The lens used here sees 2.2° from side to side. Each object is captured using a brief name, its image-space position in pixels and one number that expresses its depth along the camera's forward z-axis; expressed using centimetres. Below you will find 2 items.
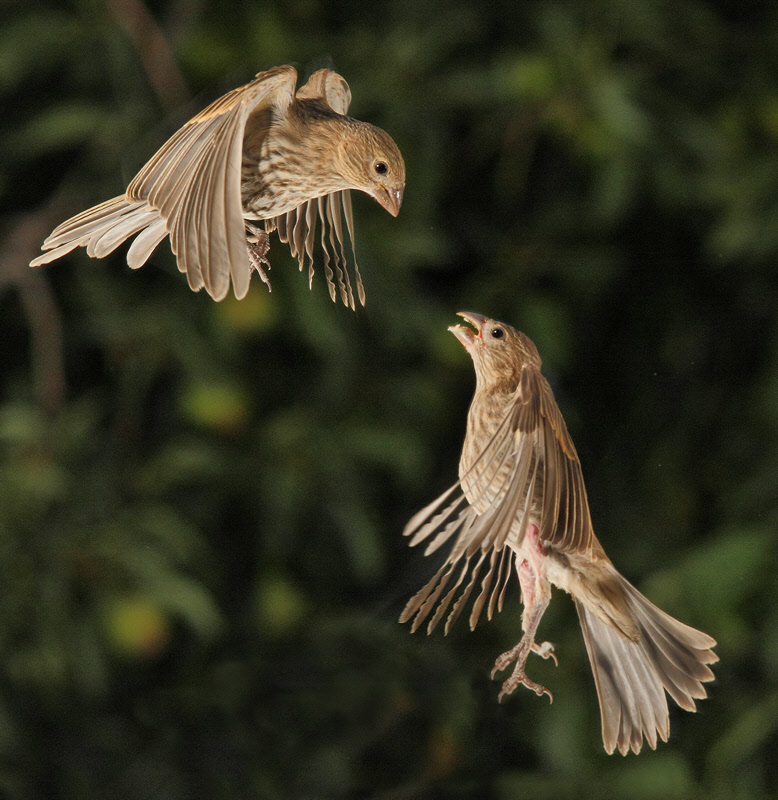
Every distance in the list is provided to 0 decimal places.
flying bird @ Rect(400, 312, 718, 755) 632
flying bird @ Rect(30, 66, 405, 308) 628
